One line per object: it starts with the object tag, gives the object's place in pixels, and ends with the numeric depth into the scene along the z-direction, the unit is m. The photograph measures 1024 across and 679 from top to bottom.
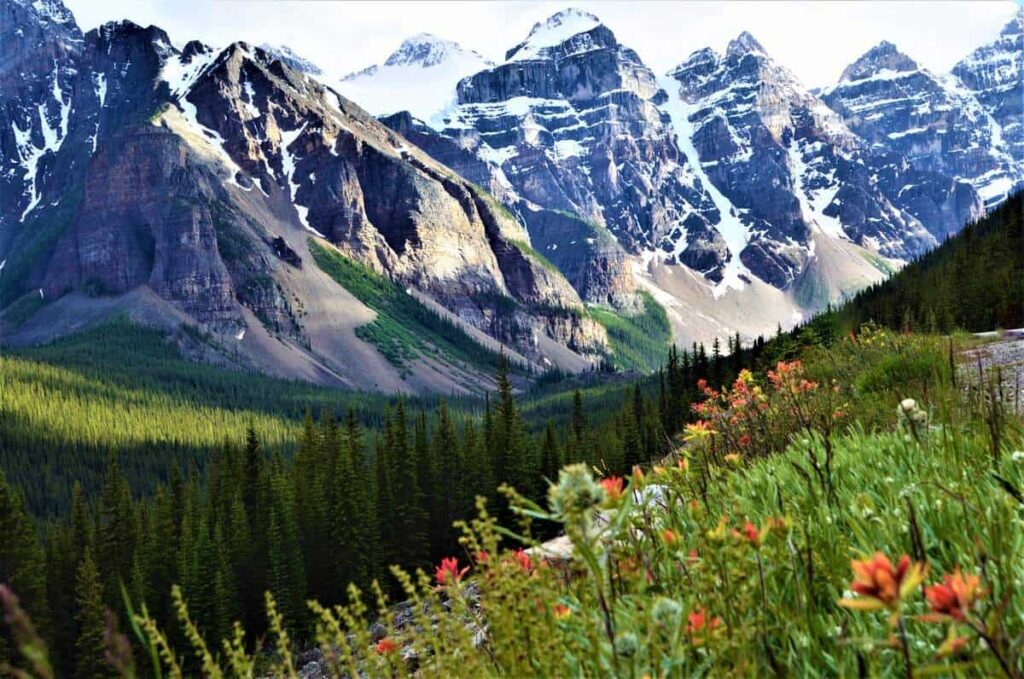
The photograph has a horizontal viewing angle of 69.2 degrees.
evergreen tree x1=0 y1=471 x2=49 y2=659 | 50.91
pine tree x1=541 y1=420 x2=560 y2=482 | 58.66
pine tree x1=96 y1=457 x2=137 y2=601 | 57.62
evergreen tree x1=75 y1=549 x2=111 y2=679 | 48.69
